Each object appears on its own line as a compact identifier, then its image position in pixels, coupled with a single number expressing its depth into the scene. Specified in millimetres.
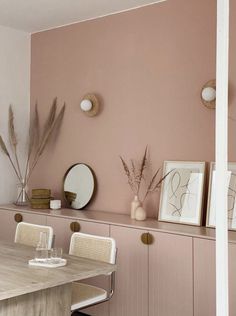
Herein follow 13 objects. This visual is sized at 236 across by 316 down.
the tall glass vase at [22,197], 4373
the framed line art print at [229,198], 2980
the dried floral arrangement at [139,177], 3615
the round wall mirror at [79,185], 4070
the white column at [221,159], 1890
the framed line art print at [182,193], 3229
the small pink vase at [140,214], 3449
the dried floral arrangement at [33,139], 4410
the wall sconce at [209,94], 3205
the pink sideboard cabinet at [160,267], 2791
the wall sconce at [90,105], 4023
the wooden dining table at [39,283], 2025
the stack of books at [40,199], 4152
